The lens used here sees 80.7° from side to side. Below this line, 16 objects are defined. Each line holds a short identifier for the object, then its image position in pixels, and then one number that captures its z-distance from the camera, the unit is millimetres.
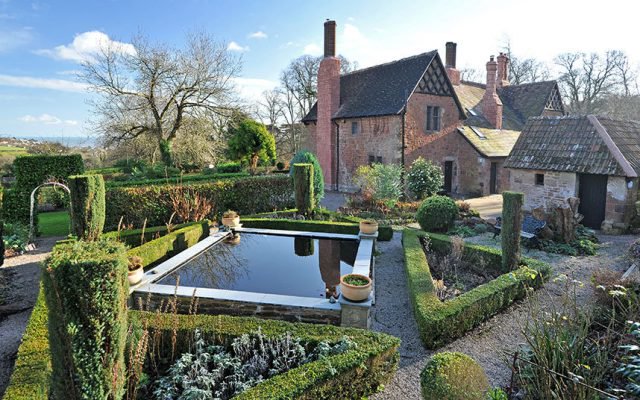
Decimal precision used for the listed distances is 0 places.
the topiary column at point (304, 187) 14195
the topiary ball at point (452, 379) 3916
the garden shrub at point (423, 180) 18078
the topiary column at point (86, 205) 9500
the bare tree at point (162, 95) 21406
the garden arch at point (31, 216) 11488
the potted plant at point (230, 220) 11844
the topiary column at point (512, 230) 8453
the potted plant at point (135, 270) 7033
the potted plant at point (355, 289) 6059
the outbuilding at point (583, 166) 12758
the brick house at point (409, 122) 20422
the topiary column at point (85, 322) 3333
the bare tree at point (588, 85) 33938
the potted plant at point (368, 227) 10828
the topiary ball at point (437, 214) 12727
